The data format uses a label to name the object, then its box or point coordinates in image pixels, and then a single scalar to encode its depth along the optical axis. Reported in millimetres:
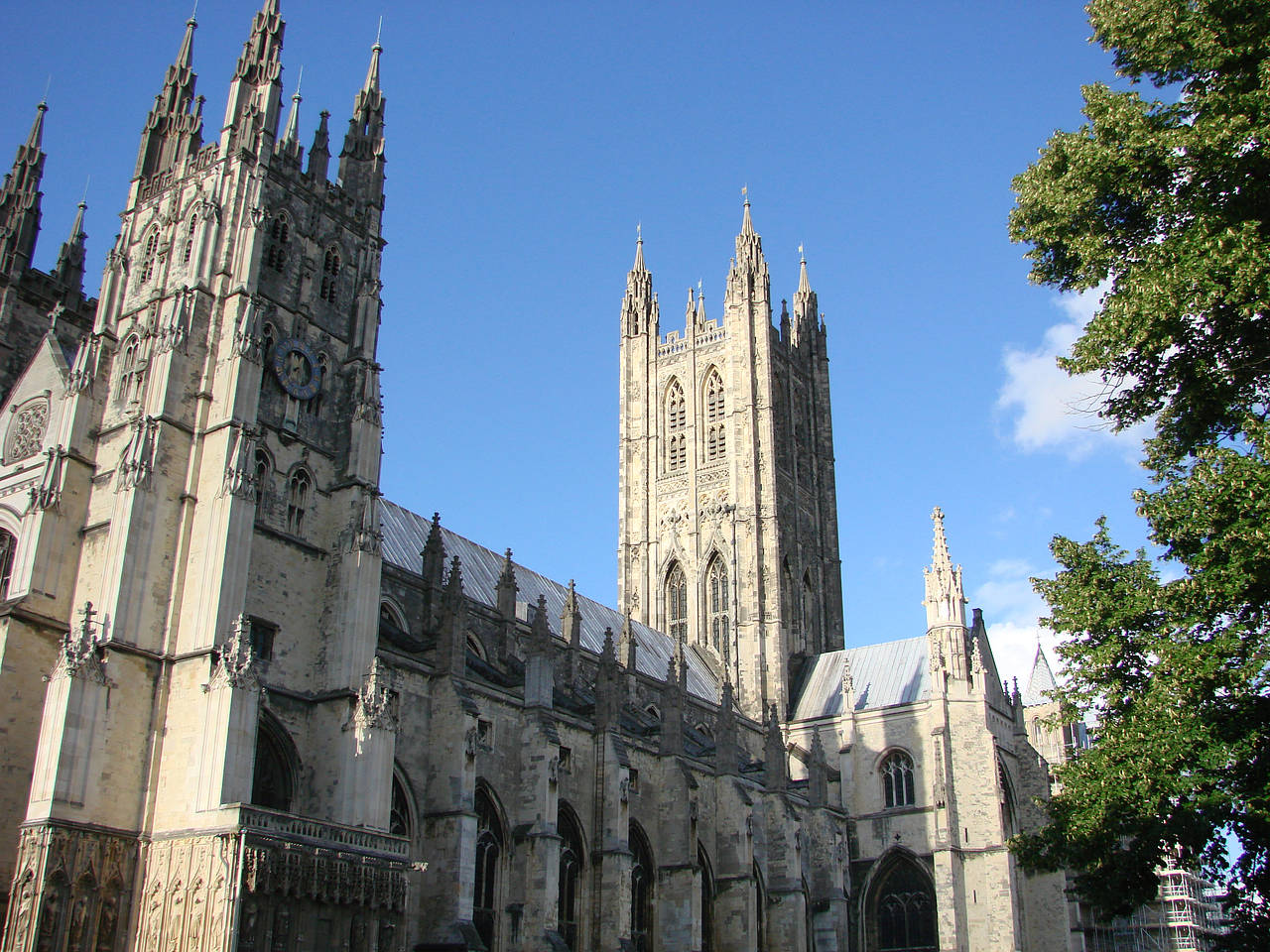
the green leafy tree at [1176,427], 15945
